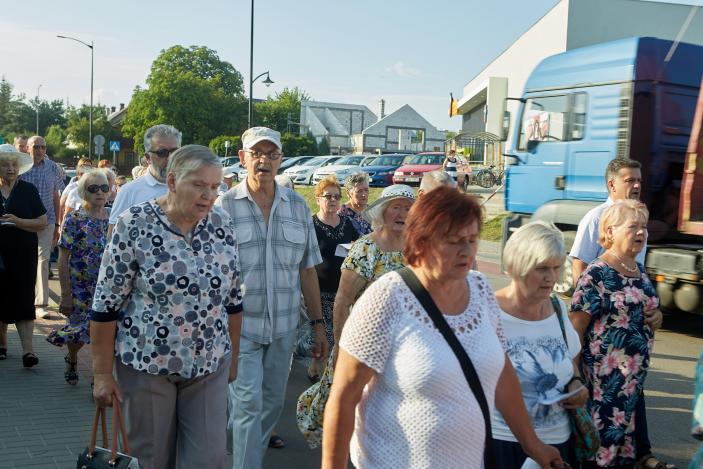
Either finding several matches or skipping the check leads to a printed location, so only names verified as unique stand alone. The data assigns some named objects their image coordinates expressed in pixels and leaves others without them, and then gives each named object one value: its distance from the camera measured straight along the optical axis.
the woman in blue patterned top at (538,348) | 3.31
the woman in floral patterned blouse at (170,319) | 3.33
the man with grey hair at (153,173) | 4.98
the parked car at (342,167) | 34.44
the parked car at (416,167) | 29.91
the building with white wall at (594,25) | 27.92
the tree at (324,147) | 75.94
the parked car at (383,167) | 33.16
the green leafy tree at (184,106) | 66.75
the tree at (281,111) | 91.25
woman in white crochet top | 2.41
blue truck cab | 9.92
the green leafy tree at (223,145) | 51.58
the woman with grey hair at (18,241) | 7.07
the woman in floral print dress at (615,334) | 4.06
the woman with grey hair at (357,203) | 7.00
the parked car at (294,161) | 43.84
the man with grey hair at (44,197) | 9.55
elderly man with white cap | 4.34
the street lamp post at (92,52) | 49.88
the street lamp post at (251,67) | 28.75
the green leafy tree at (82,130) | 75.56
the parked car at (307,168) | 37.78
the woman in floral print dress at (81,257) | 6.34
